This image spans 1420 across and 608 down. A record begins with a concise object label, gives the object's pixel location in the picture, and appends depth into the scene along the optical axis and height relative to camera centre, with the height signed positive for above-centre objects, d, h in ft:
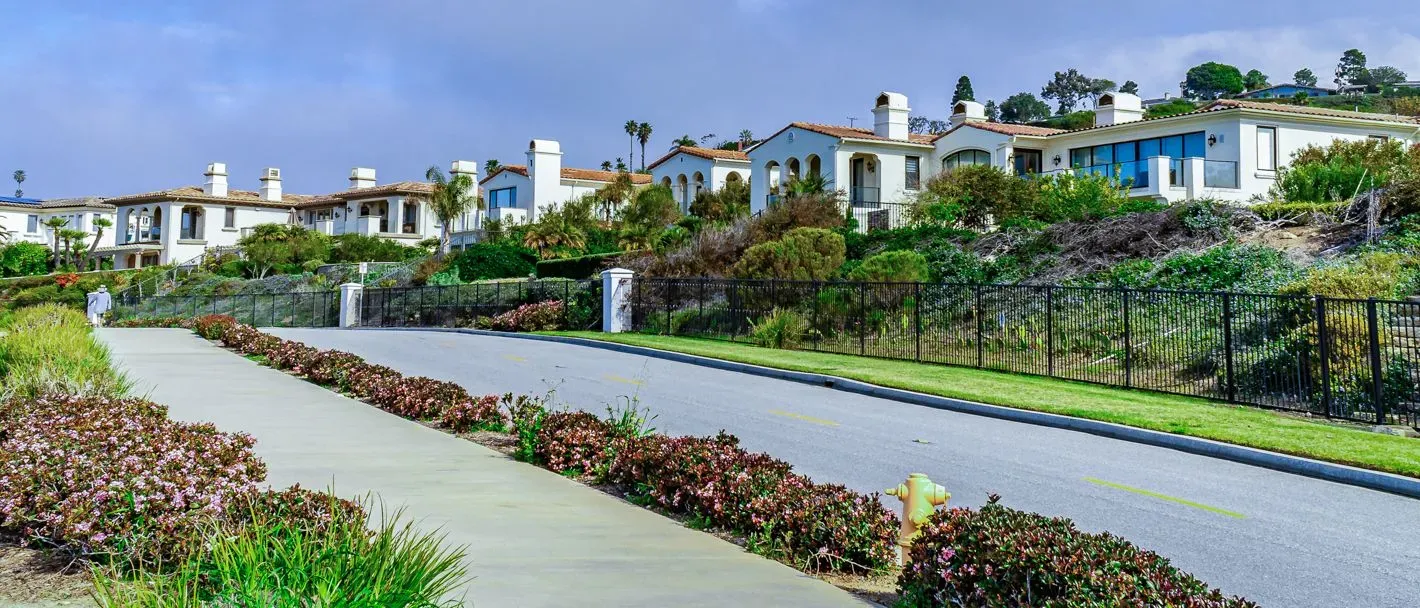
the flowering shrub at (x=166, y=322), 132.98 +1.59
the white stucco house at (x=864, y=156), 158.30 +28.63
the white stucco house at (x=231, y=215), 267.39 +32.67
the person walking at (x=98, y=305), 142.20 +3.96
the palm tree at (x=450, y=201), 218.79 +29.29
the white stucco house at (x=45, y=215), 339.36 +39.70
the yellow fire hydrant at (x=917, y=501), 19.16 -3.03
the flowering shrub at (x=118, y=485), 18.45 -2.92
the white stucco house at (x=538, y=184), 235.61 +35.73
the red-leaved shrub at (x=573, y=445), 30.68 -3.28
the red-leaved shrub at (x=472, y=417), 39.04 -3.09
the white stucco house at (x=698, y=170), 203.00 +33.35
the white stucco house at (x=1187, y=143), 124.98 +26.23
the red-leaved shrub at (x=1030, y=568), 14.21 -3.37
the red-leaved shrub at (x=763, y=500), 20.45 -3.61
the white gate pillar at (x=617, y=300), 102.47 +3.64
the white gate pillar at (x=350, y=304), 151.23 +4.53
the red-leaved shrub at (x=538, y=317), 110.83 +2.06
